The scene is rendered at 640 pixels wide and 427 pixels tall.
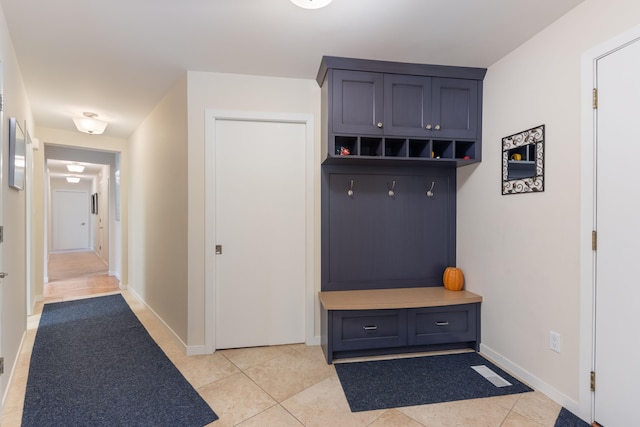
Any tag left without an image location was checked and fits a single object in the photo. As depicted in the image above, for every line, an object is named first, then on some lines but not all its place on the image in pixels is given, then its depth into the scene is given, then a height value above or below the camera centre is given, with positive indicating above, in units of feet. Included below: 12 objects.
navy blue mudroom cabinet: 8.36 +0.33
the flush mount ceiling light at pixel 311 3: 5.58 +3.59
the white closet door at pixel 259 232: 9.11 -0.59
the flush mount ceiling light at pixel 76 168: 22.43 +3.04
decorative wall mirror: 7.05 +1.15
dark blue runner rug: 6.15 -3.86
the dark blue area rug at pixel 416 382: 6.72 -3.83
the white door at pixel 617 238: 5.30 -0.43
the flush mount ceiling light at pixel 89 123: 12.19 +3.31
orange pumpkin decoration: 9.36 -1.92
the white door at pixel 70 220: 32.37 -0.90
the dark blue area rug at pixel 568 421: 5.94 -3.85
